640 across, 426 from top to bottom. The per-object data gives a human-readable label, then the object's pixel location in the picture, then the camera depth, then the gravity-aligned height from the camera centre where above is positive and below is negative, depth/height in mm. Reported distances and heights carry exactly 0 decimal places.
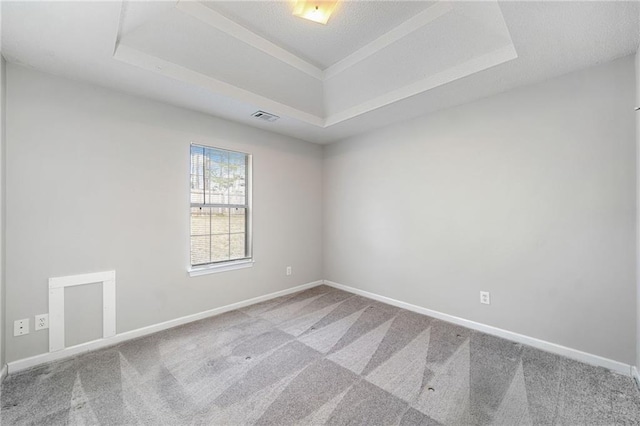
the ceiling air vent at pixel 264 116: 2935 +1135
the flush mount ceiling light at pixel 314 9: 1747 +1418
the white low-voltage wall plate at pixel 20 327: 1982 -885
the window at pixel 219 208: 3000 +59
